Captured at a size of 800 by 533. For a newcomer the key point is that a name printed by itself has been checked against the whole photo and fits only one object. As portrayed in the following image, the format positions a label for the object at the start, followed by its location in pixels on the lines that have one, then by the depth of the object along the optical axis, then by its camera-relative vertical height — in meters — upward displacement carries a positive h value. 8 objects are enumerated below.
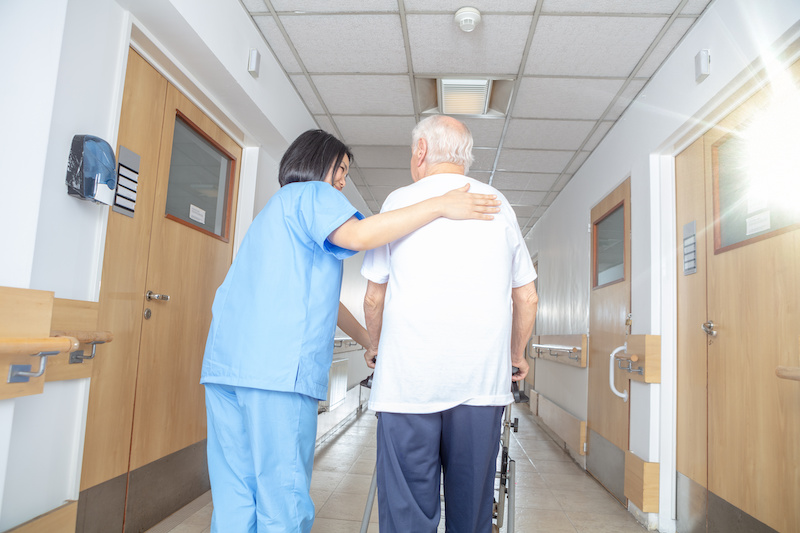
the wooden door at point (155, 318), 2.21 -0.02
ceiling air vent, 3.66 +1.67
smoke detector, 2.80 +1.64
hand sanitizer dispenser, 1.83 +0.49
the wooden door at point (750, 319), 2.06 +0.12
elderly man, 1.30 -0.11
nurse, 1.28 -0.06
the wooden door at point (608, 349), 3.68 -0.09
